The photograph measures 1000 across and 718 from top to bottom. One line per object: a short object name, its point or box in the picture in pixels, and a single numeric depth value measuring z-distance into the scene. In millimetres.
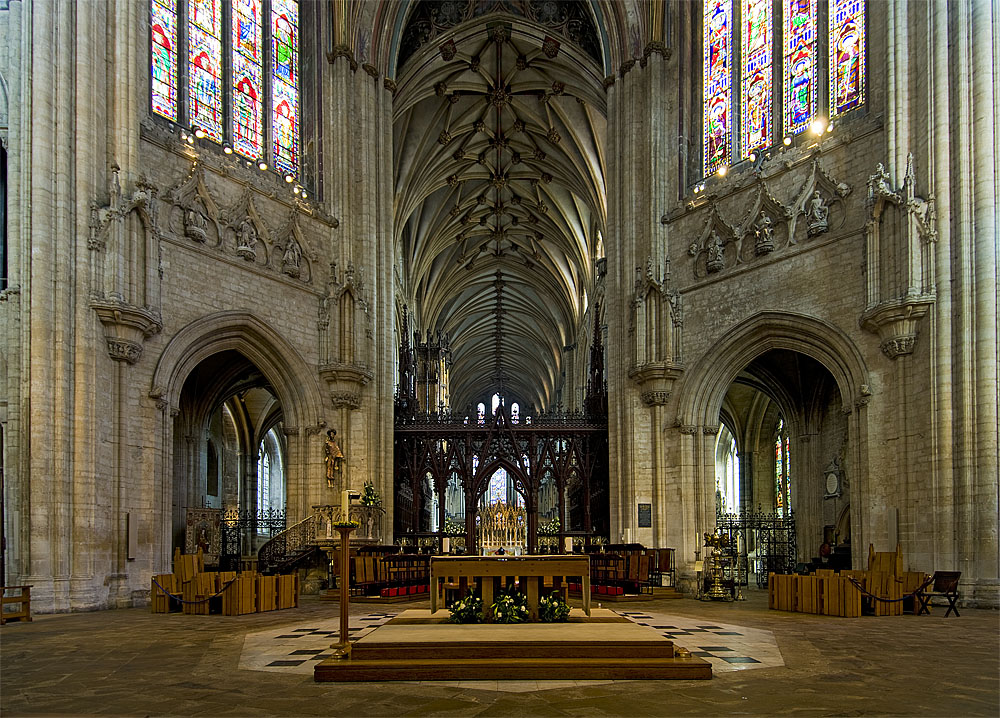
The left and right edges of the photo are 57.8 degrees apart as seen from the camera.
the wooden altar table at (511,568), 11555
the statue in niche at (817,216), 20969
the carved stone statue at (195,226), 20984
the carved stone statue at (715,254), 24078
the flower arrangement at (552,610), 11859
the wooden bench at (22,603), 15281
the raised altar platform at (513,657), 9297
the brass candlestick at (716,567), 19969
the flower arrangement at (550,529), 28125
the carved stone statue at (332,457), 24797
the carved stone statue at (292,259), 24219
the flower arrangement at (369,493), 17656
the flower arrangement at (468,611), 11719
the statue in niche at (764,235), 22469
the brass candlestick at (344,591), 10103
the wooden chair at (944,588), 15327
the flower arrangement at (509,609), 11547
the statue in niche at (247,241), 22609
